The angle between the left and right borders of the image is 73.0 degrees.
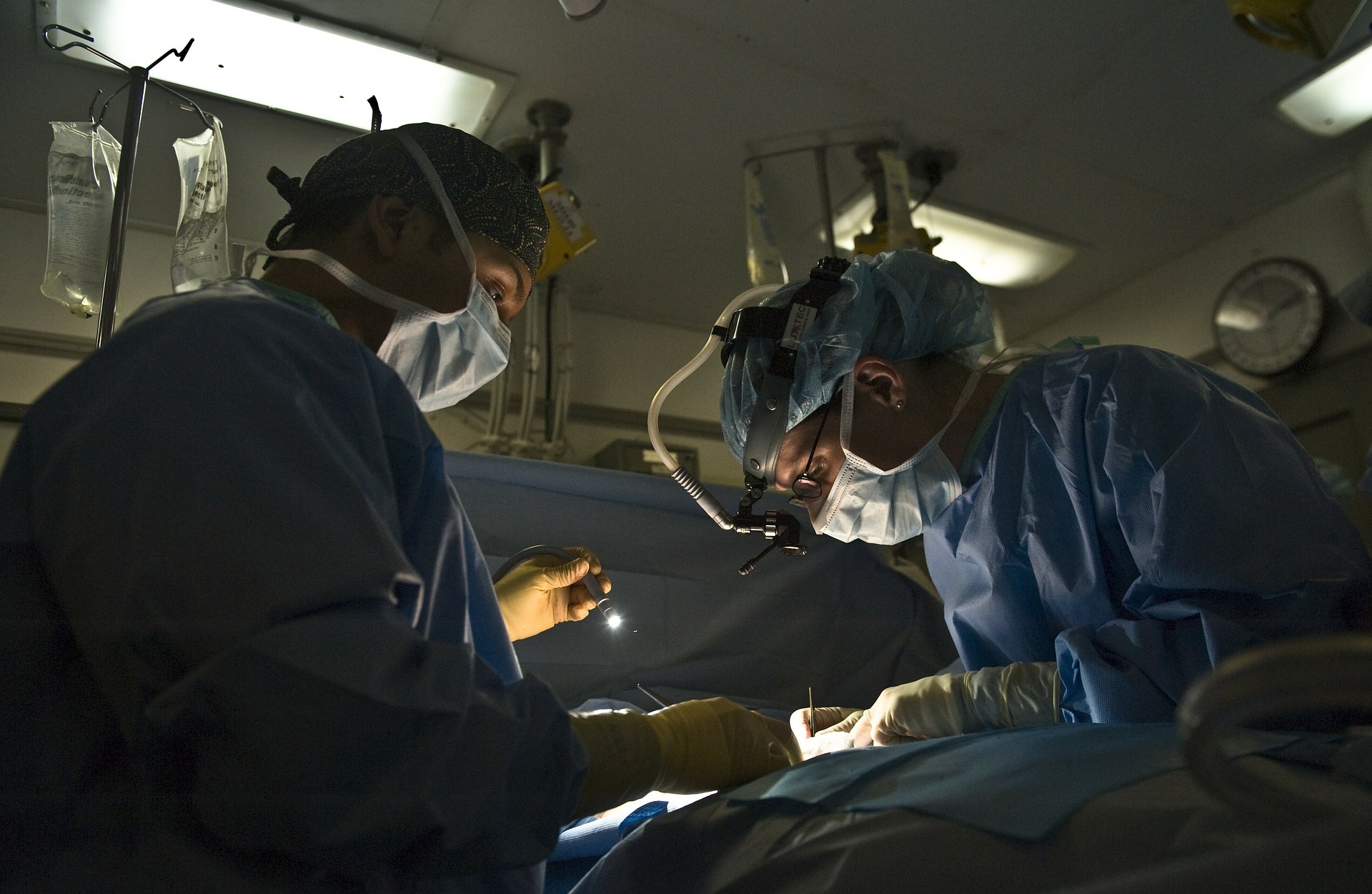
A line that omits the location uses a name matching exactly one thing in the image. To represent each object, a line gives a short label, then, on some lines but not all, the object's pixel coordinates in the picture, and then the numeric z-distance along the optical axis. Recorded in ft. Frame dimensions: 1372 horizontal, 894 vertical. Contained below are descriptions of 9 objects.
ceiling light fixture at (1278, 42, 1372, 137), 8.65
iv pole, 5.32
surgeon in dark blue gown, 2.31
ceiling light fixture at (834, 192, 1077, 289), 10.21
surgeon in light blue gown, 3.88
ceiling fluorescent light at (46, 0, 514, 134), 6.99
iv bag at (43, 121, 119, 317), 5.84
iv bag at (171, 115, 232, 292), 5.73
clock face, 10.27
